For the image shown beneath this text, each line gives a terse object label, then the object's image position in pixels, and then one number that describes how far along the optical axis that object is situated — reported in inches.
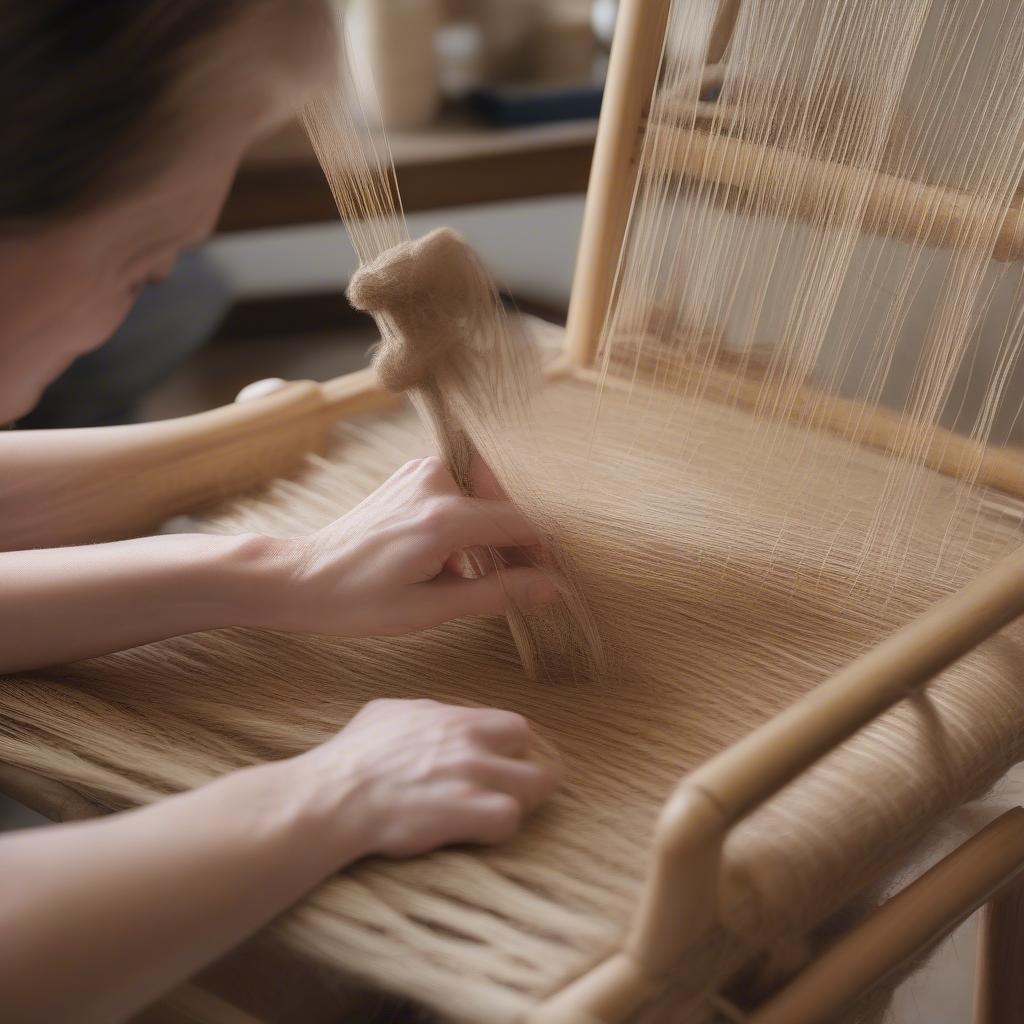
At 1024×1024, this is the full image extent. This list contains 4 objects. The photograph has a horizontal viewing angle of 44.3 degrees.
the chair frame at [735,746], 18.5
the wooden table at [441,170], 61.6
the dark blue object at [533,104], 69.5
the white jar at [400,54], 65.7
